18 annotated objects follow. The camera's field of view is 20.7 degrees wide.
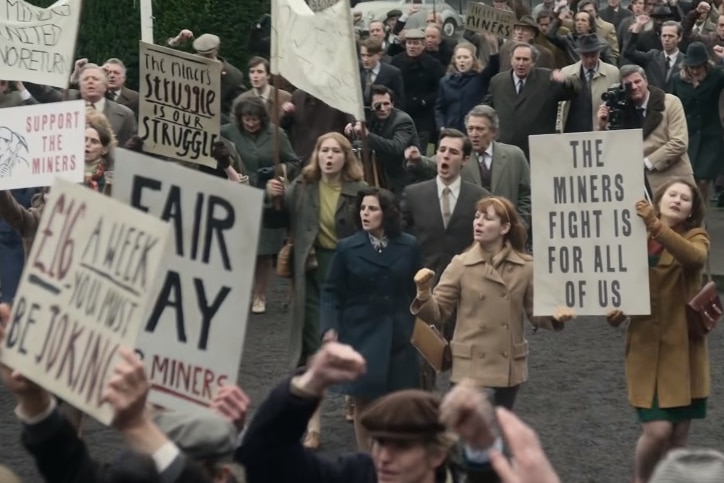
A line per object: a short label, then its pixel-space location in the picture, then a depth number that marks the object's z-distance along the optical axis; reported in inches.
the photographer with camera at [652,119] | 541.6
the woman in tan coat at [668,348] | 328.8
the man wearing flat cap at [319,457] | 187.2
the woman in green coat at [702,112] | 670.5
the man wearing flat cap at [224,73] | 631.2
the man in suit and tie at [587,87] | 614.9
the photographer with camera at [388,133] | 521.7
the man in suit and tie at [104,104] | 521.0
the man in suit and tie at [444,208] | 400.8
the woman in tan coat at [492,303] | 344.8
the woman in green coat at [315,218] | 406.9
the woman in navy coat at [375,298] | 366.9
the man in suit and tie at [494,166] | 457.7
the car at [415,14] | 1082.3
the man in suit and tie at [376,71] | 681.6
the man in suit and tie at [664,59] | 712.4
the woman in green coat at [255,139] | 511.8
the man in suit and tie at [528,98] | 612.4
